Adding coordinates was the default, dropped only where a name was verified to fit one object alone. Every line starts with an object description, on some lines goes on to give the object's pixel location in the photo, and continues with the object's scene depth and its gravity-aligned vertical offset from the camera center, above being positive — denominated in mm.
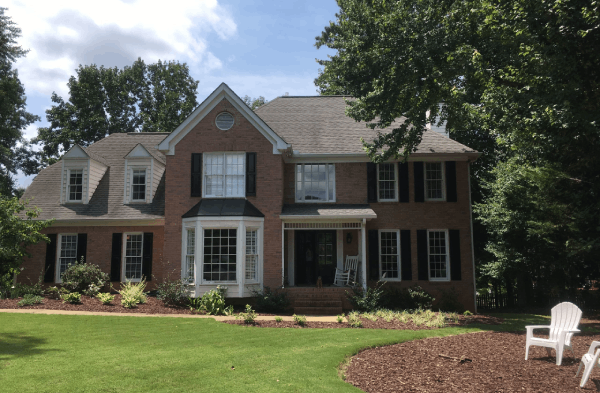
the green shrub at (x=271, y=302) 15570 -1754
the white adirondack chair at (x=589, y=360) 6516 -1646
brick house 16719 +1808
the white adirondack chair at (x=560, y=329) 8184 -1496
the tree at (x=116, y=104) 34656 +12616
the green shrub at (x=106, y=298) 15305 -1581
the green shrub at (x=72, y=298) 15117 -1548
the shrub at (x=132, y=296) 15016 -1522
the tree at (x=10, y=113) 27241 +9807
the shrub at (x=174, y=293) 15828 -1453
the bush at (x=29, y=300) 14477 -1578
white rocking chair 17583 -775
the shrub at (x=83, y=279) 16938 -1007
